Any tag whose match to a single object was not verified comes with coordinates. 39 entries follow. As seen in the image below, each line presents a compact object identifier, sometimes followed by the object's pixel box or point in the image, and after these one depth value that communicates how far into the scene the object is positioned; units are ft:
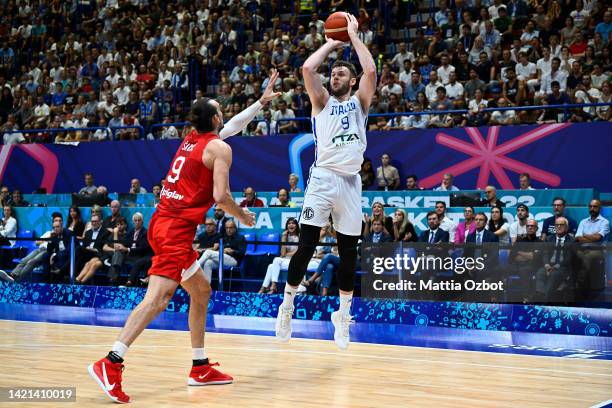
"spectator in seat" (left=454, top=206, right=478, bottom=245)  40.73
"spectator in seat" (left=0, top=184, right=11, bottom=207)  59.62
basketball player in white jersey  25.84
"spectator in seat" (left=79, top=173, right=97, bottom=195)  60.55
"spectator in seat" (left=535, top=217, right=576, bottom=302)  36.01
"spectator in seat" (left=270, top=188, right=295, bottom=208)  48.55
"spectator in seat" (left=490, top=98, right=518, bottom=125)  49.85
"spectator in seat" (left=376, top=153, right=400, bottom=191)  51.01
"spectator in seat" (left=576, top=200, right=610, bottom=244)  39.47
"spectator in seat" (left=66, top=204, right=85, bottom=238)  52.29
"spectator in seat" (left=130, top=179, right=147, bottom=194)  57.57
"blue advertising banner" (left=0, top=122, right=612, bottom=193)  47.62
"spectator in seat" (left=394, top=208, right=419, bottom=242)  41.73
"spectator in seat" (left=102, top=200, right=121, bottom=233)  50.52
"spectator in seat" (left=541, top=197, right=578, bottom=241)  39.86
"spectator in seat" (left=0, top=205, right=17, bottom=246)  54.65
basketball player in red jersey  19.98
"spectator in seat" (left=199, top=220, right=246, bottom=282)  44.16
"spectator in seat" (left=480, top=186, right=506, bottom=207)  43.21
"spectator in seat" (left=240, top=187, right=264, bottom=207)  50.11
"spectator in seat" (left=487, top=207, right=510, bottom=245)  40.47
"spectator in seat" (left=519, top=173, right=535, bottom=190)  45.68
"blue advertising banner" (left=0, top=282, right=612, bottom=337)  35.78
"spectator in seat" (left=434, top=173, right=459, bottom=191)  47.89
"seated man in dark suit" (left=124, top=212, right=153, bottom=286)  46.70
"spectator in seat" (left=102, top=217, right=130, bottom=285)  47.73
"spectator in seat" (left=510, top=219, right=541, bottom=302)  36.52
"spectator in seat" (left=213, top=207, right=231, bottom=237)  47.02
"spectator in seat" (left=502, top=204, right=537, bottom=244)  39.99
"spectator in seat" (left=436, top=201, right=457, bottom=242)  42.04
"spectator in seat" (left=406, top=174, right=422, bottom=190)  49.67
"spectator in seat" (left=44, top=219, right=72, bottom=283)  48.88
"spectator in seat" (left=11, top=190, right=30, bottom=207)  58.95
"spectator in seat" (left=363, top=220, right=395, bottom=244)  41.75
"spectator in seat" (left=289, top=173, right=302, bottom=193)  50.79
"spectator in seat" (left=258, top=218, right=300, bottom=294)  43.83
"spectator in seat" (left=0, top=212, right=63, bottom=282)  49.83
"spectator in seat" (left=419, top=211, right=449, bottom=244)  40.93
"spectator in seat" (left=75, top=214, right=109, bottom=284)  48.47
